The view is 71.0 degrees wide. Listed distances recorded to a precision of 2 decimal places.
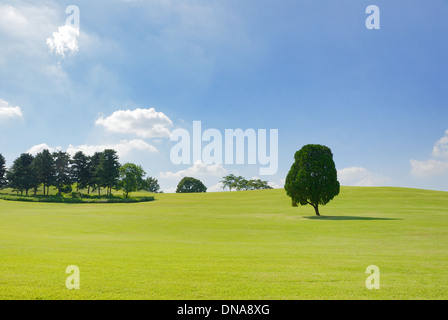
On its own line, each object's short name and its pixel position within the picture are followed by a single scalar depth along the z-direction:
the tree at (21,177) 110.25
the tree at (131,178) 111.19
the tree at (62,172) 114.62
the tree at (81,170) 118.69
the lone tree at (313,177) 50.25
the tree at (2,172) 125.51
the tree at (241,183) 165.12
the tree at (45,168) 111.84
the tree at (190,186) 165.38
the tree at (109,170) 112.12
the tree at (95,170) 113.00
